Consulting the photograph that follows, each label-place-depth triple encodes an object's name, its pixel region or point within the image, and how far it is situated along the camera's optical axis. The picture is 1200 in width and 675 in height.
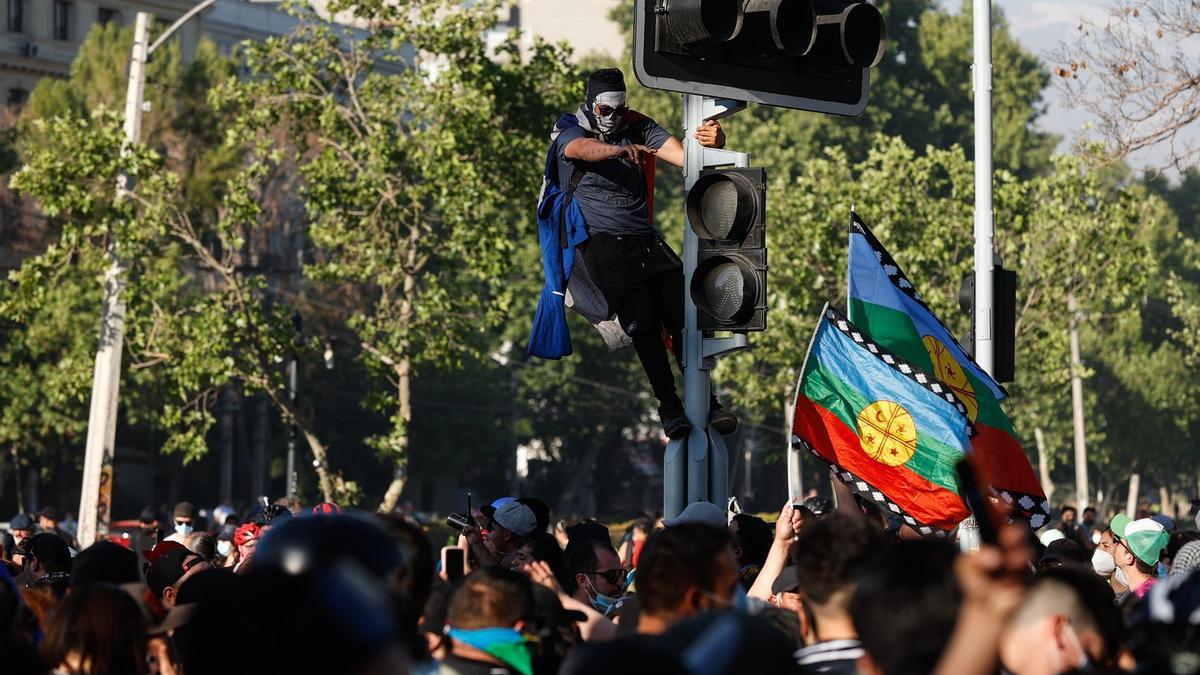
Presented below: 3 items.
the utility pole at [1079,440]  47.84
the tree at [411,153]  25.17
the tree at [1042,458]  53.42
